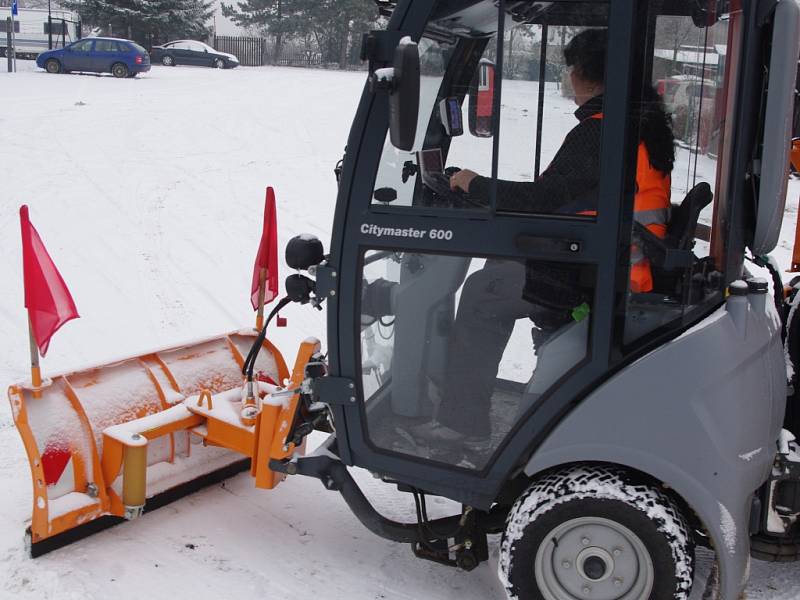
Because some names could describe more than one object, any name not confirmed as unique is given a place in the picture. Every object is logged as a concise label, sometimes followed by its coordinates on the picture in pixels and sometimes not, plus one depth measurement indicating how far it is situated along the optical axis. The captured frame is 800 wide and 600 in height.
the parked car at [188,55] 32.00
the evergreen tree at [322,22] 37.97
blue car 24.70
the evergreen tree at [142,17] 35.06
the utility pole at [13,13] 24.24
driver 2.80
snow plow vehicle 2.82
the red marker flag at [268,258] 3.82
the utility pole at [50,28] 31.92
